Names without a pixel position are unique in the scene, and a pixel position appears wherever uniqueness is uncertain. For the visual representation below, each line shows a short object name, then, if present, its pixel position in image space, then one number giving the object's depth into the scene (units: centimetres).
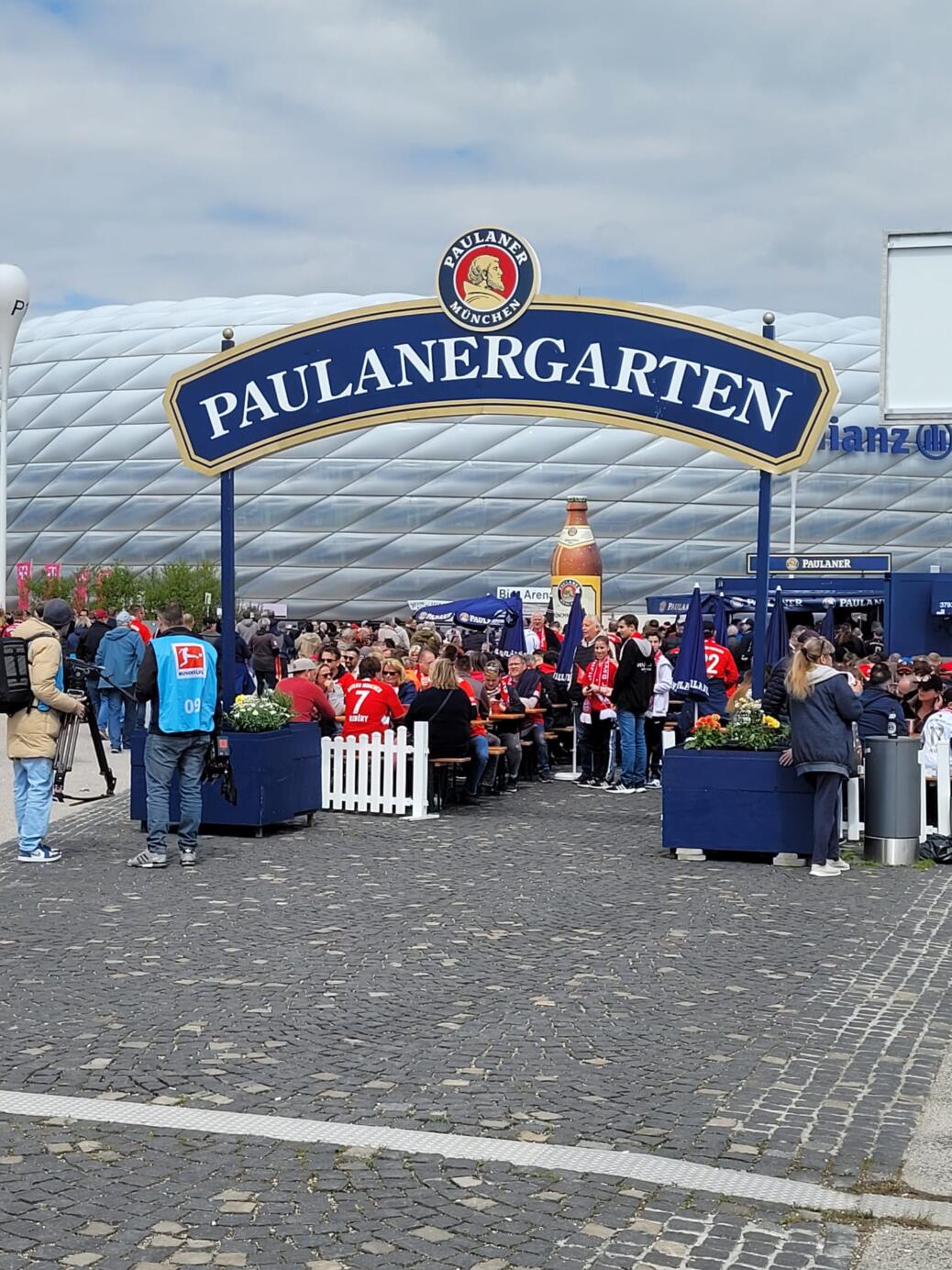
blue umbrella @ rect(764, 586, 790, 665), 1745
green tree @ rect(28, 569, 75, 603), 5531
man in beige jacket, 1074
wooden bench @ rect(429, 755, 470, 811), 1396
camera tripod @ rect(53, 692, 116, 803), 1230
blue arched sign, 1290
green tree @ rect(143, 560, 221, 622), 5600
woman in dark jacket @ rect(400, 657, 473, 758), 1391
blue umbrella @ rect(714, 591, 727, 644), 1799
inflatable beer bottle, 5047
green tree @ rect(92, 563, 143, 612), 5651
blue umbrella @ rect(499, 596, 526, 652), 2558
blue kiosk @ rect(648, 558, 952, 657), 3672
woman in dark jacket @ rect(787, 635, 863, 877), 1073
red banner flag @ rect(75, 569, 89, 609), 5739
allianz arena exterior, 6431
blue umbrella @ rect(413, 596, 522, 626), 2909
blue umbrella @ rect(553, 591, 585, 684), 1798
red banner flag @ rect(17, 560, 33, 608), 3250
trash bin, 1116
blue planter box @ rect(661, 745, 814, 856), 1116
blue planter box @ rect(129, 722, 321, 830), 1204
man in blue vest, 1083
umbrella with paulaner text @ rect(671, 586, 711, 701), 1438
